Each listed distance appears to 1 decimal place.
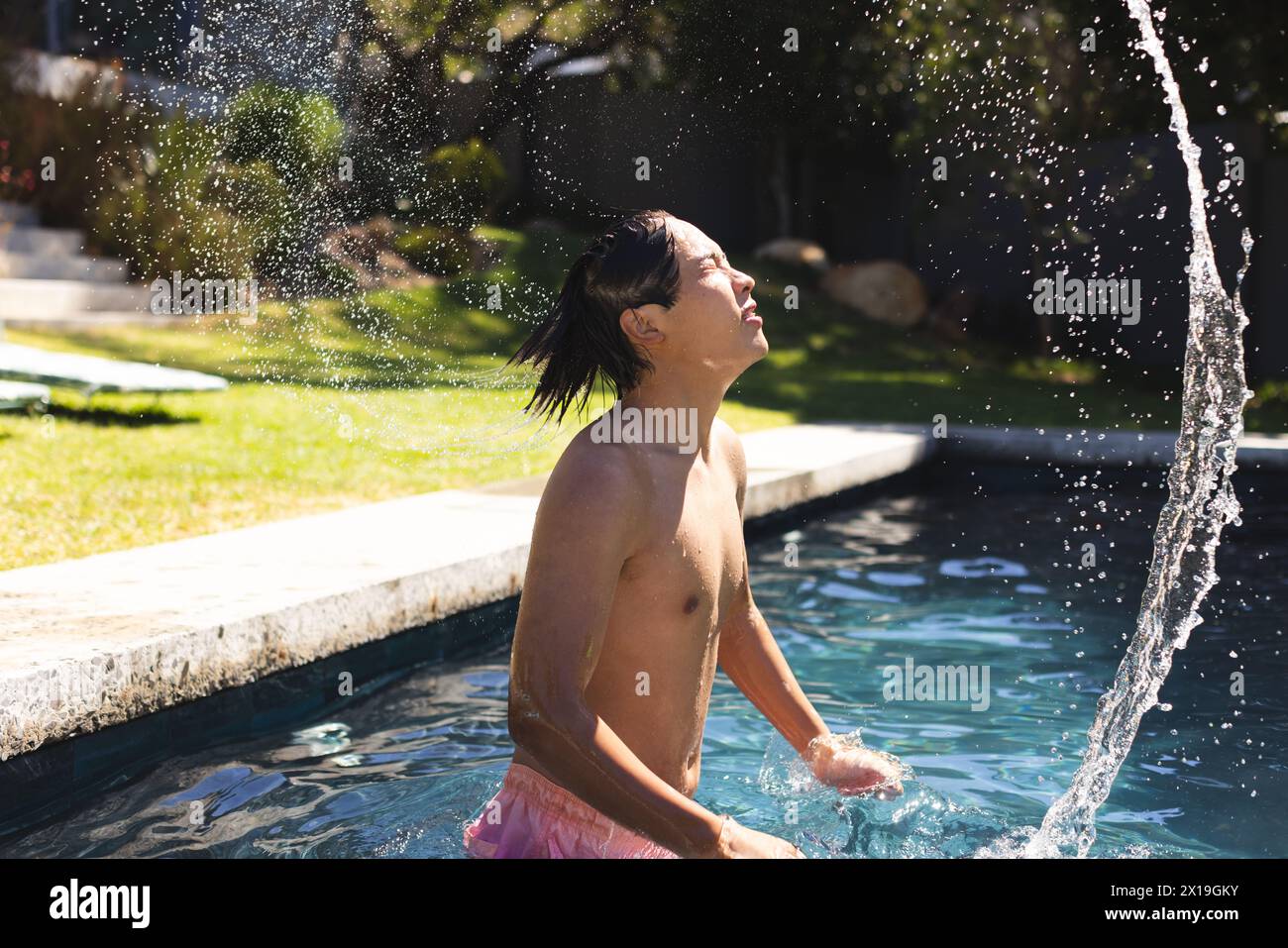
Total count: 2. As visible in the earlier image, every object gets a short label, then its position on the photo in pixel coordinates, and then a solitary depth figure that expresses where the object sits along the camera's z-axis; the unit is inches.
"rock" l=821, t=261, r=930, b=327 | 646.7
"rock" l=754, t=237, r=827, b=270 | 694.5
